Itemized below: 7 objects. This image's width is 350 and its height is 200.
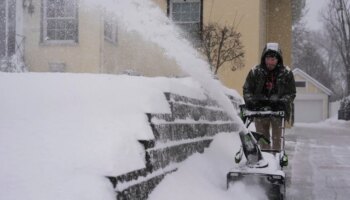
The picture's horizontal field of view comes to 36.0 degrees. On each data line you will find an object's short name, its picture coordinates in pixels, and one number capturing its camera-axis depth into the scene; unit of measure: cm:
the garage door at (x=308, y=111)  4516
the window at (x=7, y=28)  1382
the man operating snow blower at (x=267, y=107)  570
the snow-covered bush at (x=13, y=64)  1261
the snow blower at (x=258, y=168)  540
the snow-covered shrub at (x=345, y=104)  4068
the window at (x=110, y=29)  1416
